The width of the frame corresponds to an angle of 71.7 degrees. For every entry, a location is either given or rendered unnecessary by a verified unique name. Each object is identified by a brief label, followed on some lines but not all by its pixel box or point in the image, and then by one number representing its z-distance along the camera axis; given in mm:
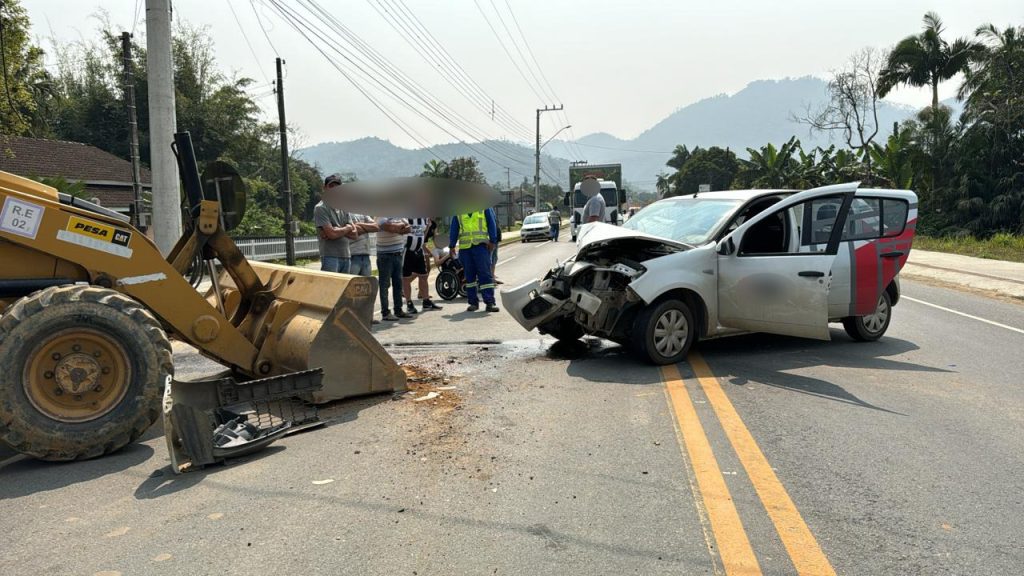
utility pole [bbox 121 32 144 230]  19984
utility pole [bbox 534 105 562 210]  55531
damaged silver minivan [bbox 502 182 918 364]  6898
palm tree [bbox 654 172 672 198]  93888
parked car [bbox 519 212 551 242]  35656
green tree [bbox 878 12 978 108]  35031
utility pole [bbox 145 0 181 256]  11008
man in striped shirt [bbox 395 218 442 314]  11273
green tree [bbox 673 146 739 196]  81375
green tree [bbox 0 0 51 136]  21406
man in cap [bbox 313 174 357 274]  9195
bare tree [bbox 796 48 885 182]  41719
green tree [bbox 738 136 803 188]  46781
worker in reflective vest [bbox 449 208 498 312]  10586
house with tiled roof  31297
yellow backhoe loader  4305
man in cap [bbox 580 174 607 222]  13156
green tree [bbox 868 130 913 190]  31891
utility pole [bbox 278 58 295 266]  22484
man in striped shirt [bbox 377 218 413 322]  10188
